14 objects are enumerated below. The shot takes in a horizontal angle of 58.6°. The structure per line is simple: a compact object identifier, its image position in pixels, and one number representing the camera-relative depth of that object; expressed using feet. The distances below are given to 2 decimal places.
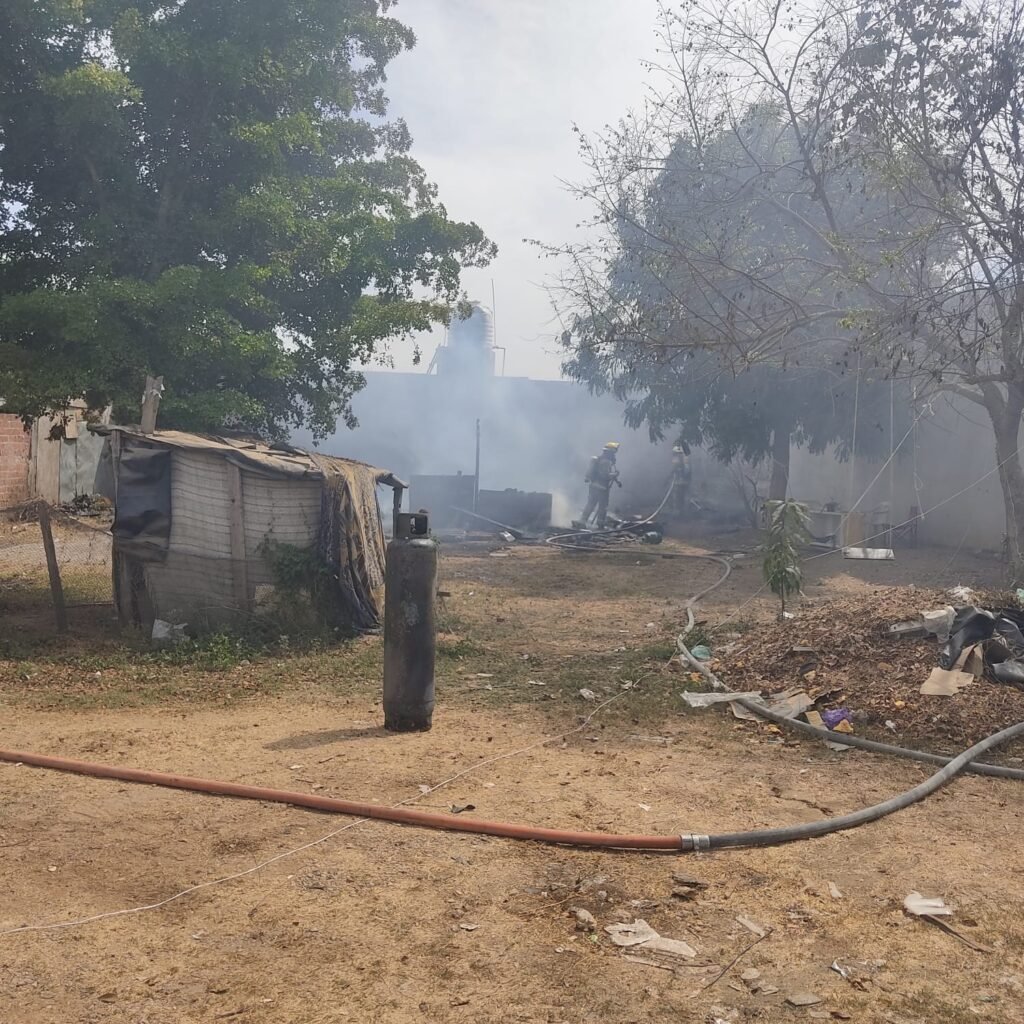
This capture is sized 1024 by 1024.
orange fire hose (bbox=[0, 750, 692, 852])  13.92
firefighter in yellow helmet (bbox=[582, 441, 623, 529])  76.07
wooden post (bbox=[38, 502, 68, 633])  28.25
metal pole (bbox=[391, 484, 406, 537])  34.63
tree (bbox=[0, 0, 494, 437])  30.48
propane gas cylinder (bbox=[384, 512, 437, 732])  20.48
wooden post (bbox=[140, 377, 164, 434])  30.48
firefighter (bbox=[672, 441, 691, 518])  82.84
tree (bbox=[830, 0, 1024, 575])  33.22
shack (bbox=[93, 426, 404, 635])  28.91
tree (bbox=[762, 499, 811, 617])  32.35
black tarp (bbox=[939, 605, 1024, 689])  22.84
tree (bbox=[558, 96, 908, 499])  39.93
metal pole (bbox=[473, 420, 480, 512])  74.49
